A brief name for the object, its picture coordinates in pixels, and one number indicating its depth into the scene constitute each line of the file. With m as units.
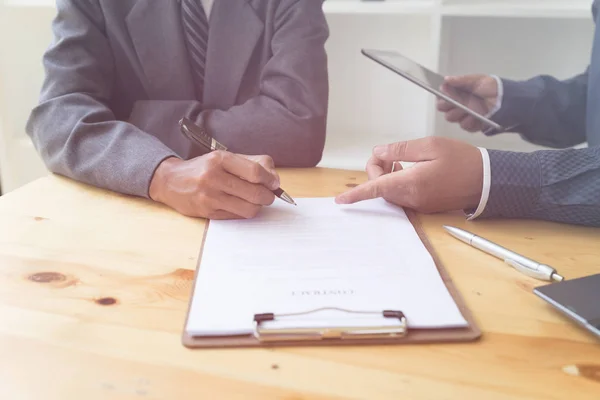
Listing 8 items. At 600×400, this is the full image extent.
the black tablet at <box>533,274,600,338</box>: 0.48
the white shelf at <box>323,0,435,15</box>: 1.41
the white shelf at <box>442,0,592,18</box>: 1.35
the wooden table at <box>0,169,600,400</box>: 0.41
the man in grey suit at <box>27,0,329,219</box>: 0.87
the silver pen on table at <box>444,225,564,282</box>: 0.57
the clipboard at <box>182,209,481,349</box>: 0.46
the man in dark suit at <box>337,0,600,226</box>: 0.70
